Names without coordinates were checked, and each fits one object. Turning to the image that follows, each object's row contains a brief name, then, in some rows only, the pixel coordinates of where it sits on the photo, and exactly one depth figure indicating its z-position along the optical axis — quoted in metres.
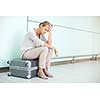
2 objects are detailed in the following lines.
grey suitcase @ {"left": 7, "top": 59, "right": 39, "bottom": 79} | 2.02
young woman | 2.04
